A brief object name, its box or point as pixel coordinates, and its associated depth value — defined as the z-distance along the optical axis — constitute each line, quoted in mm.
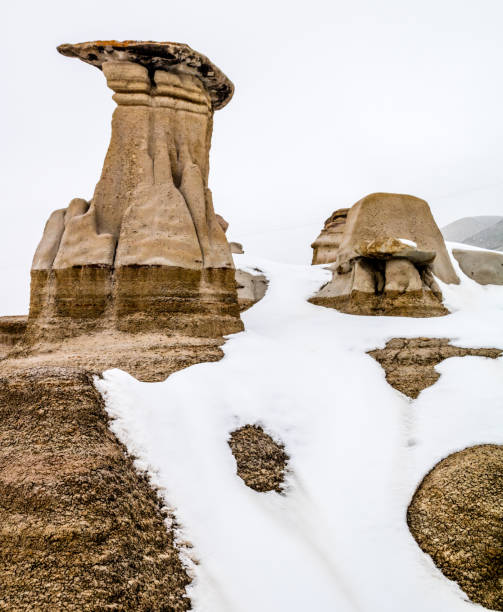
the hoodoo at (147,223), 5961
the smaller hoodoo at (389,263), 7175
